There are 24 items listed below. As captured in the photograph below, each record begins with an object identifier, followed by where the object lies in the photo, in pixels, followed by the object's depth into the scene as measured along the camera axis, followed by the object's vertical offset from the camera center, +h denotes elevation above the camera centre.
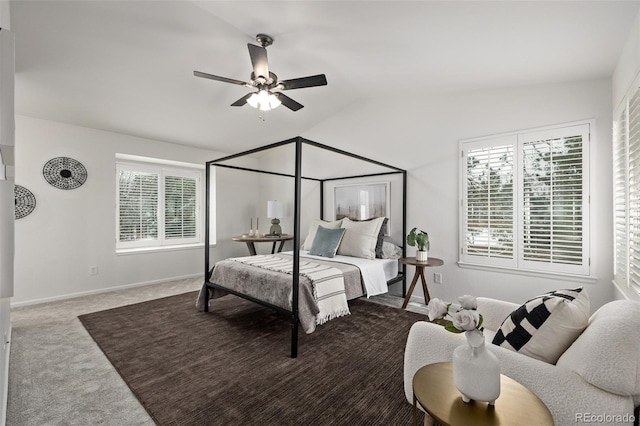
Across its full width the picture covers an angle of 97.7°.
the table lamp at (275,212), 5.34 -0.03
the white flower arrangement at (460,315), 1.02 -0.40
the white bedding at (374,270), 3.30 -0.74
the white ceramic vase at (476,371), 0.99 -0.57
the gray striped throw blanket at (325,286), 2.66 -0.74
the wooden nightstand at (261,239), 4.84 -0.51
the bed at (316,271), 2.54 -0.66
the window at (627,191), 1.89 +0.16
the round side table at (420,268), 3.29 -0.69
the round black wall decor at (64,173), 3.77 +0.52
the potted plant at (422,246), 3.40 -0.43
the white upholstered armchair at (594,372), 0.98 -0.62
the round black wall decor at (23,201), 3.55 +0.11
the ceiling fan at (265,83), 2.47 +1.20
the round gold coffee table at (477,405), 0.95 -0.71
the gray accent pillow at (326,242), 3.80 -0.43
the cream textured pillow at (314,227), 4.25 -0.25
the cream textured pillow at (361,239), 3.79 -0.39
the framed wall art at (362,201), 4.32 +0.17
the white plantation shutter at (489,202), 3.24 +0.12
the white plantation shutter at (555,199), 2.82 +0.14
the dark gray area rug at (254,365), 1.71 -1.23
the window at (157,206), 4.67 +0.08
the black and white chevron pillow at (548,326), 1.22 -0.51
